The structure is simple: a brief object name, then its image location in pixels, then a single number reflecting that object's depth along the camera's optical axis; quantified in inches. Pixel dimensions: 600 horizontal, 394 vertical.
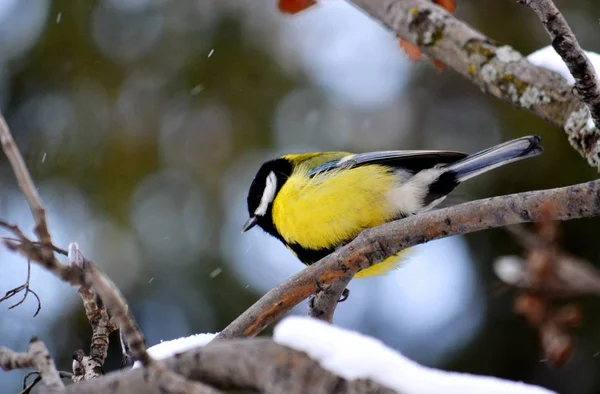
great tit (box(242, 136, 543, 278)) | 111.0
